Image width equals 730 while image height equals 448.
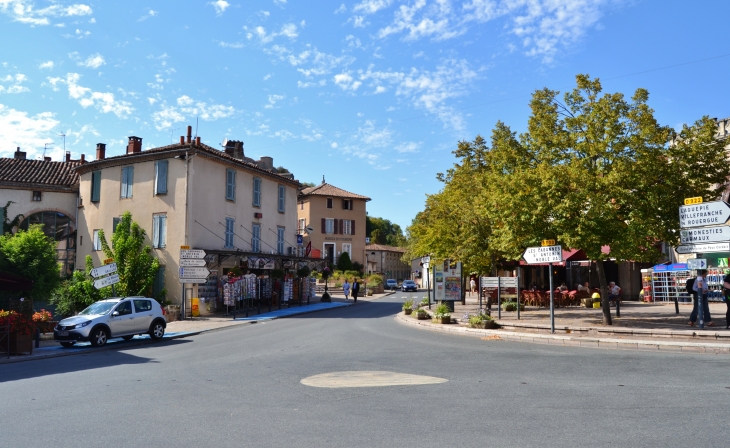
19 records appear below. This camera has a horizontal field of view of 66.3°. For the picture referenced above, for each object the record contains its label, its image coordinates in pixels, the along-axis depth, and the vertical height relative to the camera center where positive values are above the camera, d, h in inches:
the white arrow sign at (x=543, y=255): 655.8 +19.7
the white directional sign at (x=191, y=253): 996.6 +33.6
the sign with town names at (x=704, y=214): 548.4 +56.7
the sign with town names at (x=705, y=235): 554.3 +36.2
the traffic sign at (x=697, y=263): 604.7 +8.1
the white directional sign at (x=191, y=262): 993.5 +17.6
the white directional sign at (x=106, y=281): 754.7 -12.1
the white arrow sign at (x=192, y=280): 999.6 -14.6
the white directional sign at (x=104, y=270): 753.0 +2.8
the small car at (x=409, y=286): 2432.0 -64.0
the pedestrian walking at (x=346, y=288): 1771.5 -52.7
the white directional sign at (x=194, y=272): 995.3 -1.2
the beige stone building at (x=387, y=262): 3356.3 +59.5
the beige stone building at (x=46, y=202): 1418.6 +180.7
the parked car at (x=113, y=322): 674.2 -63.6
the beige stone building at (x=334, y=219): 2578.7 +244.2
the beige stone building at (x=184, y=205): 1182.9 +152.9
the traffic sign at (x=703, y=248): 555.7 +23.2
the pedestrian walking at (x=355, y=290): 1627.7 -54.0
